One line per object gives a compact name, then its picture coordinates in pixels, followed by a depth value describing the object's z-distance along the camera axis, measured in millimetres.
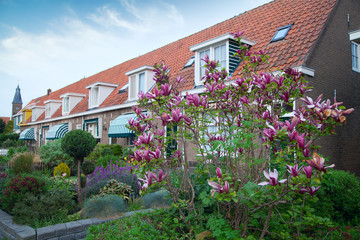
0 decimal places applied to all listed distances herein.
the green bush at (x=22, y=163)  9297
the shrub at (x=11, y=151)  14141
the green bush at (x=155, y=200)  5477
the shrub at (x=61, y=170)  8227
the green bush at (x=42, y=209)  4656
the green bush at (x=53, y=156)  11408
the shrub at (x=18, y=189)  5266
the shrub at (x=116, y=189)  6107
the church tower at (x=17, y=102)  71438
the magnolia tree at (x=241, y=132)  2521
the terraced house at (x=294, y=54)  9016
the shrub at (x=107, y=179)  6430
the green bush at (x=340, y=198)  5480
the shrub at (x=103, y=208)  5008
